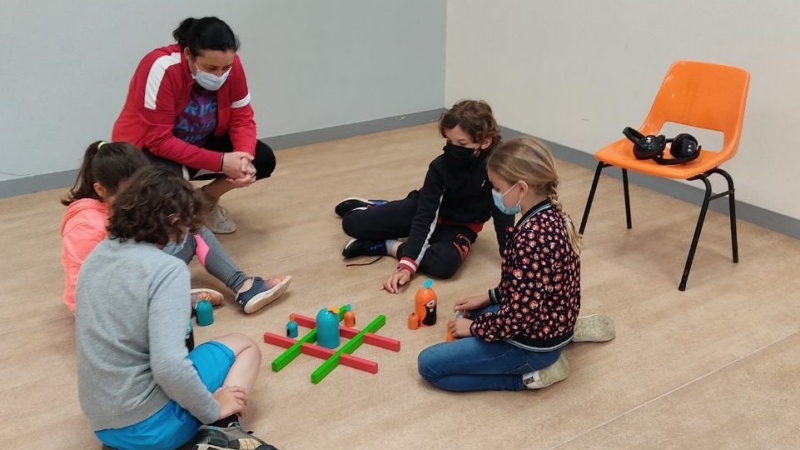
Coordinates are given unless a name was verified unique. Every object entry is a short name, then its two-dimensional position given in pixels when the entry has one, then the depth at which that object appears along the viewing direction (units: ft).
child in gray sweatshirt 5.49
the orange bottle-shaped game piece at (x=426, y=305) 8.17
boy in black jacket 8.57
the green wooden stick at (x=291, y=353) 7.53
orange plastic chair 9.16
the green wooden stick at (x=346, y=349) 7.36
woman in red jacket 9.23
